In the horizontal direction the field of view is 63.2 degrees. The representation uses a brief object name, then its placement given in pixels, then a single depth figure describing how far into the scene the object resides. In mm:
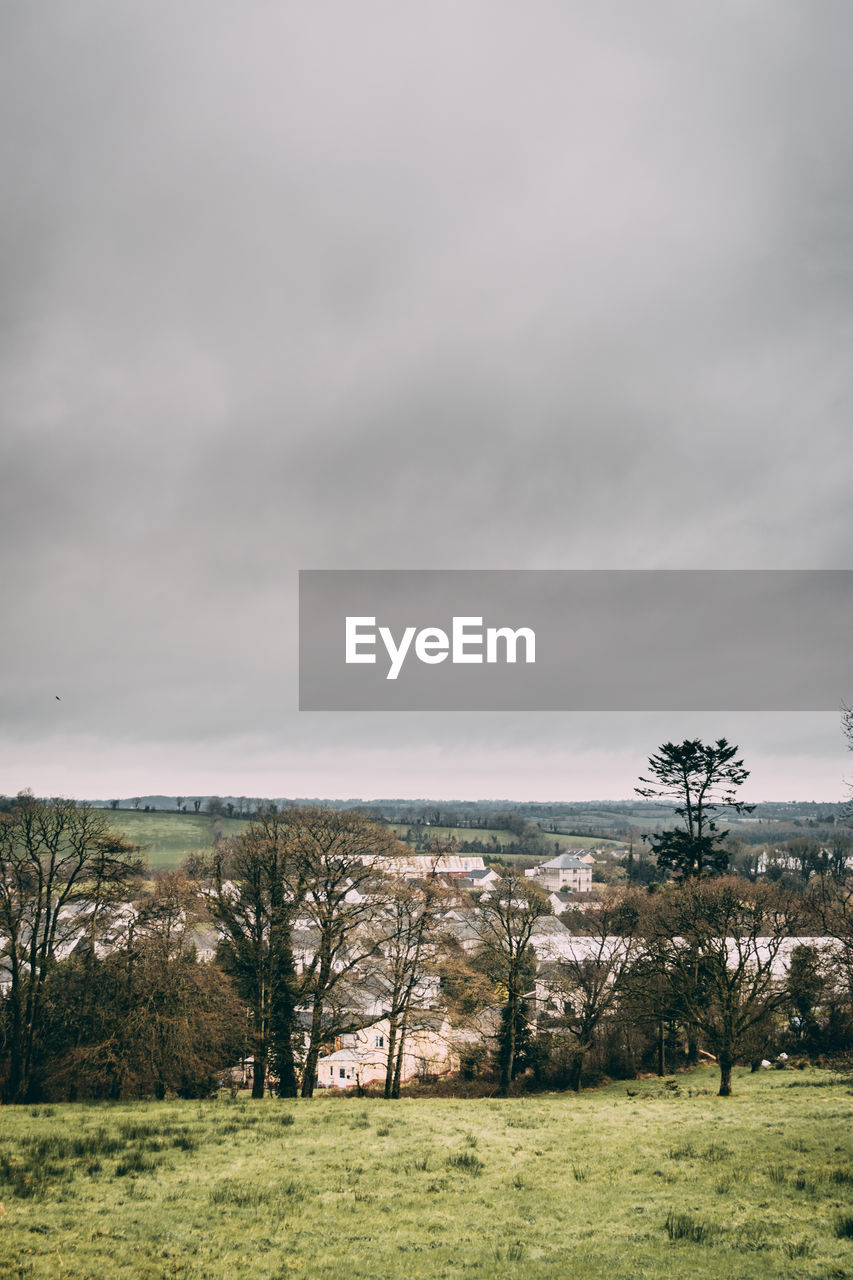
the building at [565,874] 172125
